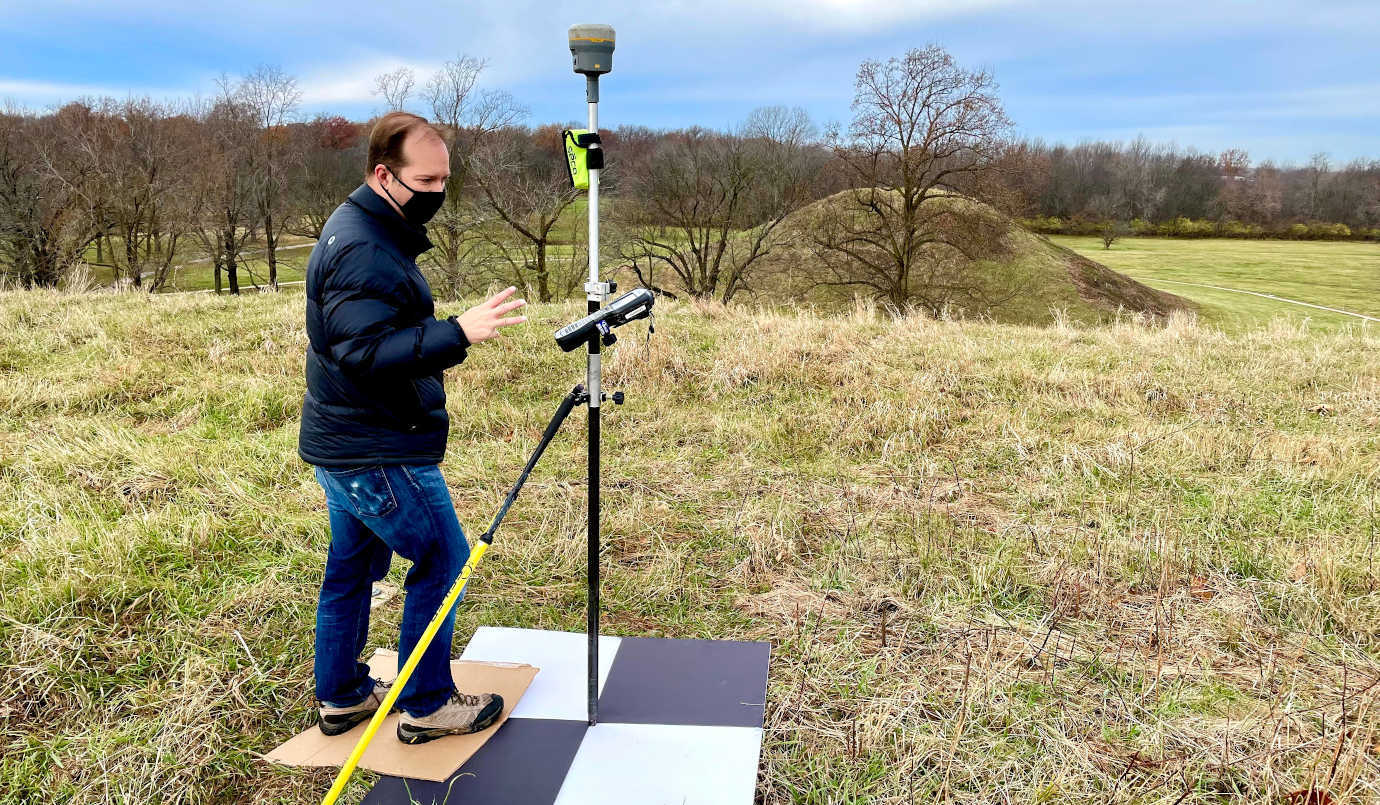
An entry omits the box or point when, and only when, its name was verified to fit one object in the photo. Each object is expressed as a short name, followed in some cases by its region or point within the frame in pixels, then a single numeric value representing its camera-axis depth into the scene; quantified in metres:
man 2.36
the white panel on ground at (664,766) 2.74
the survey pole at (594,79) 2.59
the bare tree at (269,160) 39.53
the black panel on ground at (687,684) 3.20
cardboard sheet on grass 2.86
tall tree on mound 27.06
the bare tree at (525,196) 33.97
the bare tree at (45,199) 30.33
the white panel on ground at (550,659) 3.25
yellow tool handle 2.19
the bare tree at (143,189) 33.86
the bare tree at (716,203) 40.12
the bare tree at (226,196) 36.91
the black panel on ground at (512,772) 2.74
